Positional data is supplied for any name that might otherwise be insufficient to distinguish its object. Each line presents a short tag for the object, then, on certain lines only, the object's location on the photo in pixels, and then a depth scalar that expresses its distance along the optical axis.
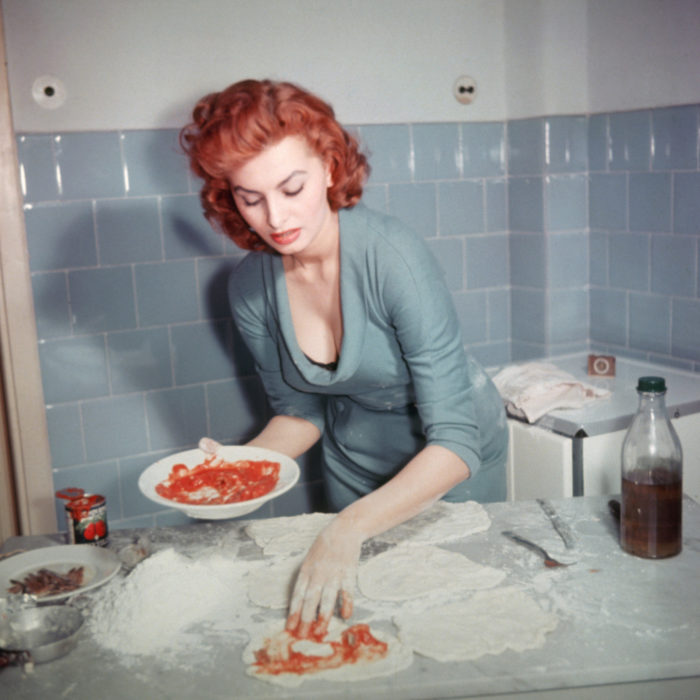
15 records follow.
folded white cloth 2.23
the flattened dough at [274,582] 1.24
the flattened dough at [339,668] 1.04
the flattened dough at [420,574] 1.24
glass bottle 1.29
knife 1.37
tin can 1.46
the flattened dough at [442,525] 1.43
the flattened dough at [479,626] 1.09
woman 1.41
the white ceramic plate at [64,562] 1.35
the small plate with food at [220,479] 1.33
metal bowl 1.15
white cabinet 2.13
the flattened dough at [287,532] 1.42
